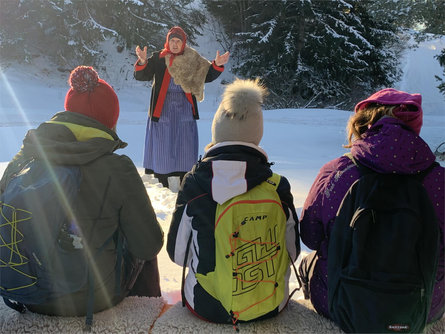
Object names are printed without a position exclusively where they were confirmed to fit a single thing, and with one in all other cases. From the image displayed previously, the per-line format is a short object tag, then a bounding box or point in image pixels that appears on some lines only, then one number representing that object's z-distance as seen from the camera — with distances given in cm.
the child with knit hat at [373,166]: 132
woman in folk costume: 360
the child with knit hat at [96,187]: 147
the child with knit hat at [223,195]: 145
